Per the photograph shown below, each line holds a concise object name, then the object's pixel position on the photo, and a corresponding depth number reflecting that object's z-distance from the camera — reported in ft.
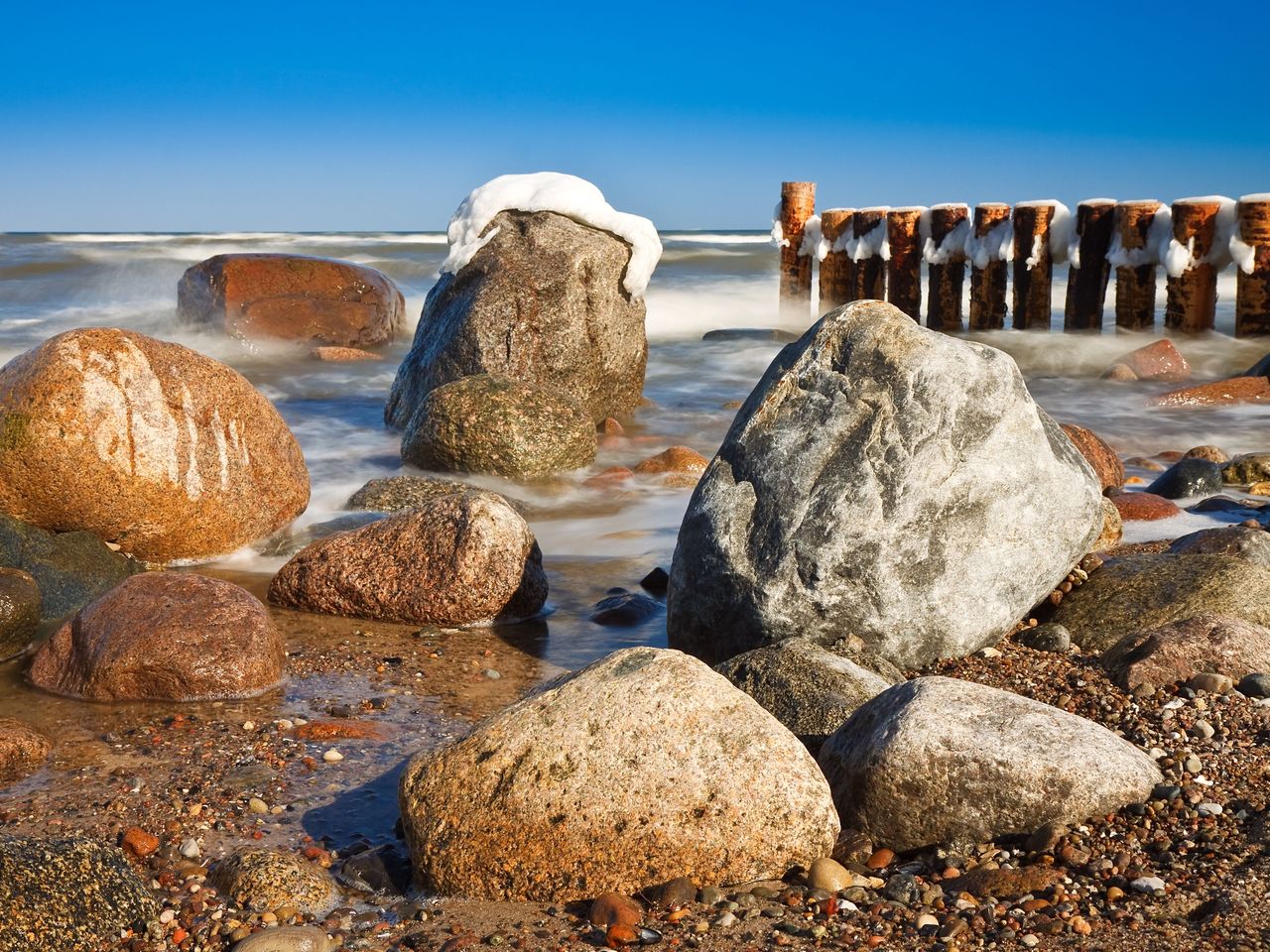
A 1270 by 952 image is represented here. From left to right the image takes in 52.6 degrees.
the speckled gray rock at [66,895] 8.98
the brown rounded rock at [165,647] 14.87
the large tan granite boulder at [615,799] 10.22
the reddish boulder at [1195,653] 13.37
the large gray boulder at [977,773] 10.60
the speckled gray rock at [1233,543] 17.89
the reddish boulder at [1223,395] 37.27
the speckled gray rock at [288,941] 9.36
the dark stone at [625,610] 18.54
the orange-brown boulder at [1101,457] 25.04
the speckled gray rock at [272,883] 10.16
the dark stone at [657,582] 19.89
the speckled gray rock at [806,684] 12.89
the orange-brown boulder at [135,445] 18.79
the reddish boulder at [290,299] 50.31
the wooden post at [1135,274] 41.88
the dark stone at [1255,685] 12.78
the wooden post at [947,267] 47.01
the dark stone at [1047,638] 15.51
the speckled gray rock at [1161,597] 15.71
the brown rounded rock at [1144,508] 22.74
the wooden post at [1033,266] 44.24
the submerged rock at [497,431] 26.99
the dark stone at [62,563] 18.04
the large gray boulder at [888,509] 14.79
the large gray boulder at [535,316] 31.40
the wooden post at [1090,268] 43.14
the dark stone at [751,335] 54.70
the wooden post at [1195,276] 40.70
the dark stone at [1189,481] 24.77
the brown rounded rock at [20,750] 12.86
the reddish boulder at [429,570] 17.94
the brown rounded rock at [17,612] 16.30
